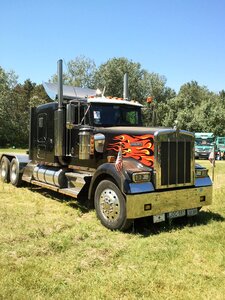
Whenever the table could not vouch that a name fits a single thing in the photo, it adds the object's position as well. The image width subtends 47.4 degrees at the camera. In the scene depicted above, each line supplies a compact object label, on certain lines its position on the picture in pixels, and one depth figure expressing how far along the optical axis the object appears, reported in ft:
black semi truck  15.34
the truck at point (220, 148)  78.85
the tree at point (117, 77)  120.34
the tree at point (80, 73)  125.13
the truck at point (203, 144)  75.60
